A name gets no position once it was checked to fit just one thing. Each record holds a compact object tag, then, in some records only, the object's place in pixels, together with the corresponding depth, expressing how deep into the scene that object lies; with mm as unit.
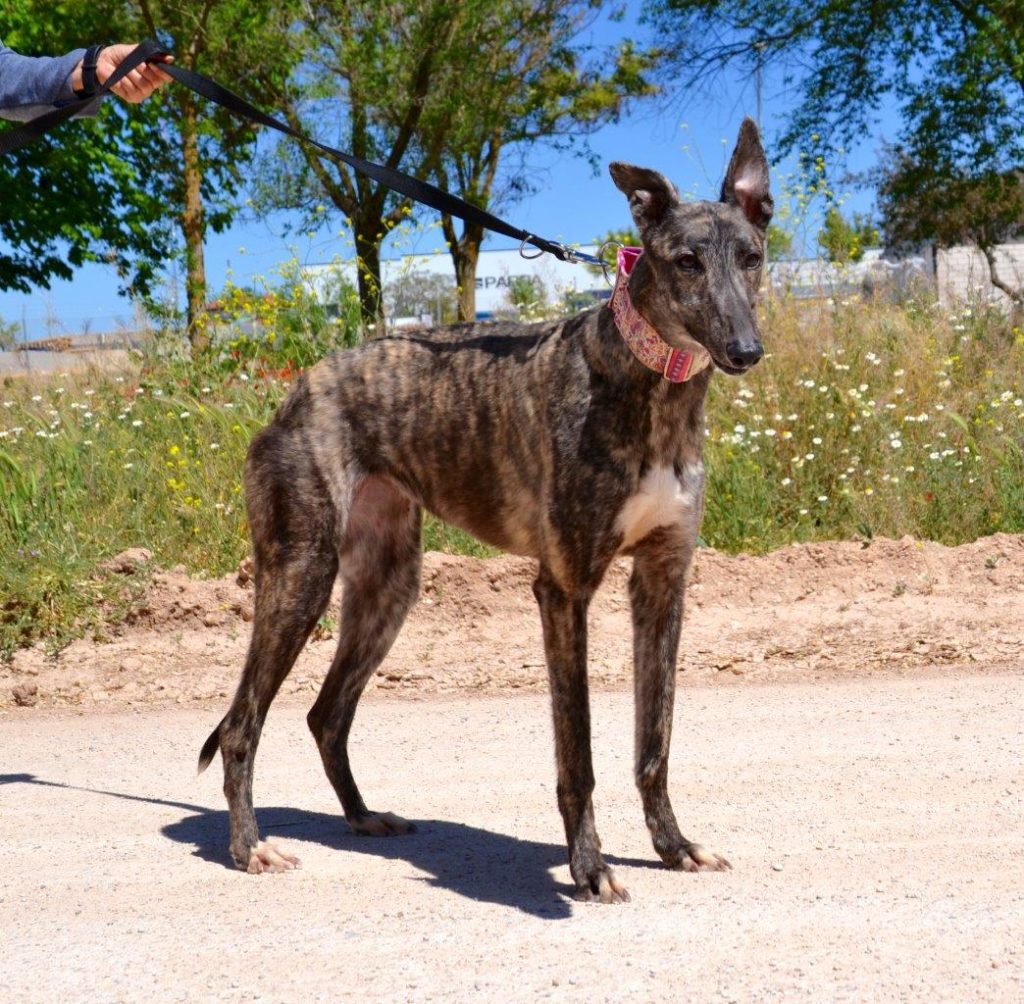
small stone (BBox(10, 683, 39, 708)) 6551
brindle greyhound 3781
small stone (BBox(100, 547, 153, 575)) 7559
